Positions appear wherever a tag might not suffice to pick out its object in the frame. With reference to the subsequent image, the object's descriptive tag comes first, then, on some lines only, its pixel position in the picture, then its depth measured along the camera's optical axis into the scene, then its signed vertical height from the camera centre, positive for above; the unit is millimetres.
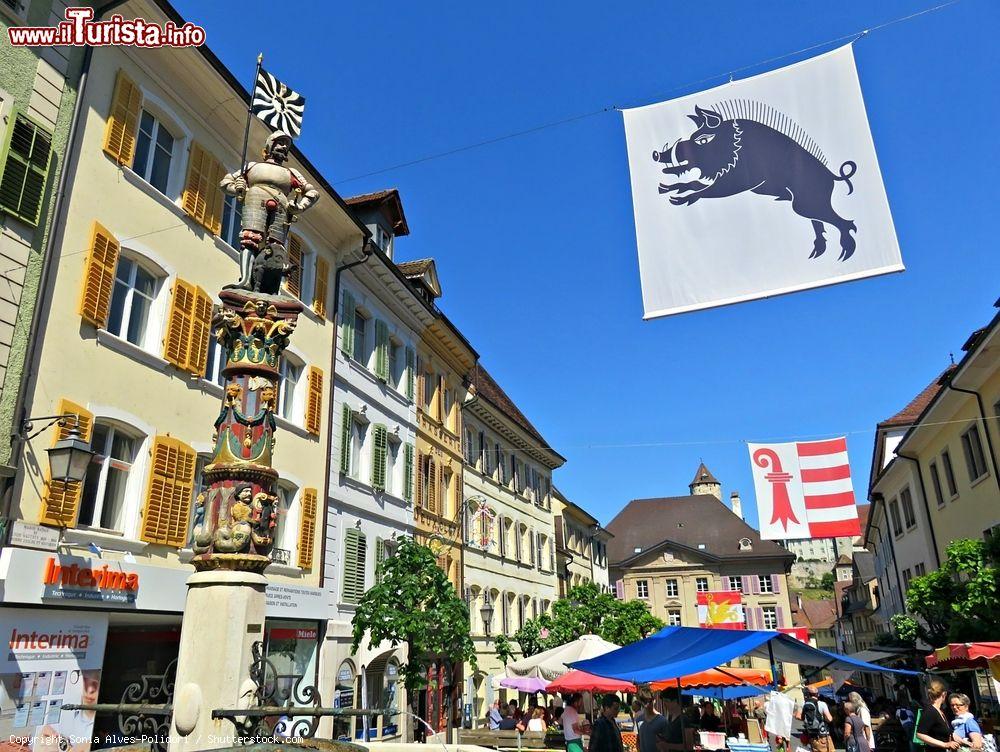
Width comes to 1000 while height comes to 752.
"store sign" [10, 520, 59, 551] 9789 +1553
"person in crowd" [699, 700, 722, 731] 17734 -1635
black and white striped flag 9367 +6541
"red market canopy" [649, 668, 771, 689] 15258 -614
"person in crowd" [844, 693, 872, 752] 11320 -1237
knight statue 6738 +3758
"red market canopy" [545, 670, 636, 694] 15703 -654
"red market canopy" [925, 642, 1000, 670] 12172 -207
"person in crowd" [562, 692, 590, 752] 12341 -1159
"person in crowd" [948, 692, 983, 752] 8305 -874
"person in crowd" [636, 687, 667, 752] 10234 -1042
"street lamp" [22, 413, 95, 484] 9961 +2511
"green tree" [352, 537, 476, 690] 15383 +781
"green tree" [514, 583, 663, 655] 28062 +1033
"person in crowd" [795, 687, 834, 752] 9652 -1079
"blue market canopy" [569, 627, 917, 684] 10016 -89
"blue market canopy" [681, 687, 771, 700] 22625 -1281
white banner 8125 +4791
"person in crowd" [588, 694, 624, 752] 10008 -1020
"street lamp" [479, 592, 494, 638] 20672 +998
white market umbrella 17344 -162
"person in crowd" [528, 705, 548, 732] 20250 -1768
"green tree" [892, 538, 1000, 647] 15148 +926
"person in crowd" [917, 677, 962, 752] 8648 -917
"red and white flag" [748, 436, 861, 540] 15023 +2948
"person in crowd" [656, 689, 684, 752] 9992 -1034
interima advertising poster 9539 -180
